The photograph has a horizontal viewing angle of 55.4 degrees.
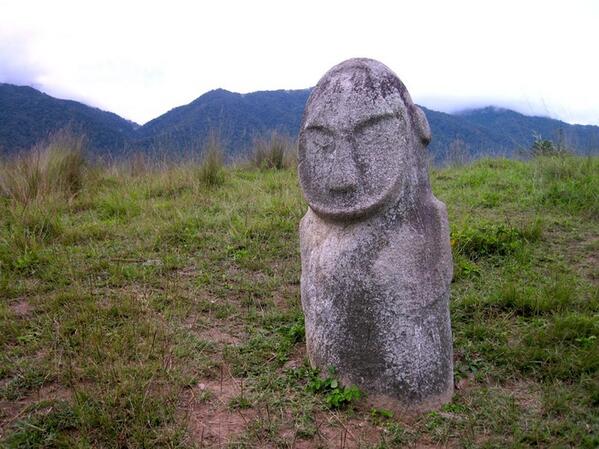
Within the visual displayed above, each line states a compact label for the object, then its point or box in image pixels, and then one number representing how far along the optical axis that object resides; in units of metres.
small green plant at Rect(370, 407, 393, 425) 2.64
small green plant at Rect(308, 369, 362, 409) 2.71
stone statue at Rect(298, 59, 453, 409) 2.70
